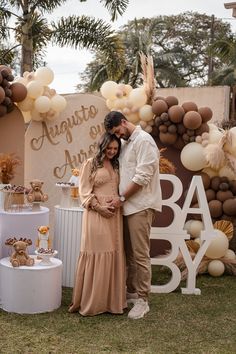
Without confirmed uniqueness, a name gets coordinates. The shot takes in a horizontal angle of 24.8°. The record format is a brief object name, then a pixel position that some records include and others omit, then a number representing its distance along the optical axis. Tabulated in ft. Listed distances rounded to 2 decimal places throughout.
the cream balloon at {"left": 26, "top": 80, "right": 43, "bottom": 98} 18.48
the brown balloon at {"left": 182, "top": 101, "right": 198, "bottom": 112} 18.78
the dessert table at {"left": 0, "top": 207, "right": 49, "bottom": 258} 14.55
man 12.97
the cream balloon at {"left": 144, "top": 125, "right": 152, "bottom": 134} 19.23
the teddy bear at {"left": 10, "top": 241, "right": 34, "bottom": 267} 13.41
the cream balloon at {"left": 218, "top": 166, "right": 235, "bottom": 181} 18.56
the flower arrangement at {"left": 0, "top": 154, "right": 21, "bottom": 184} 15.76
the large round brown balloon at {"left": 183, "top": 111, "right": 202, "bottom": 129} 18.37
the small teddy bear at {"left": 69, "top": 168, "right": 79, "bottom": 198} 15.99
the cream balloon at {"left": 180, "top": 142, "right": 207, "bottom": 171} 18.47
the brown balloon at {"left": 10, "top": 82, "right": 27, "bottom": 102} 18.11
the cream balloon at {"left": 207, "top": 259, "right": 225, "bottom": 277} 17.63
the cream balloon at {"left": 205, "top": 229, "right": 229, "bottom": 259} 17.43
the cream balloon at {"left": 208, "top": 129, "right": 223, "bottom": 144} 18.52
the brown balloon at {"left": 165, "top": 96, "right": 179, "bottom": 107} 18.93
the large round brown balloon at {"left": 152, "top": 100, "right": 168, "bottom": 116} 18.66
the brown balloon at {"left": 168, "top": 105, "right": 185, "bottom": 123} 18.48
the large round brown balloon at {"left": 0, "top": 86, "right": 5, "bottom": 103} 17.31
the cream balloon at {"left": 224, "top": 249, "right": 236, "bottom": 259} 18.15
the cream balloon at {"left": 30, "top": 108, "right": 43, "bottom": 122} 18.93
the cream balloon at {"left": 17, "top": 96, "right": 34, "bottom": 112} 18.60
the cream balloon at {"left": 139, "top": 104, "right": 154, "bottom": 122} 18.90
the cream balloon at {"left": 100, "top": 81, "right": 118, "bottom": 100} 19.48
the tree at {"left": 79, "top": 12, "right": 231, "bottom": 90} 85.56
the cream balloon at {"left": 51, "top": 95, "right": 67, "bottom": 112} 18.97
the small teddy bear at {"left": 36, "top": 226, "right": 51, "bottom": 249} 13.82
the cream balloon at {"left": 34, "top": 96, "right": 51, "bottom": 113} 18.58
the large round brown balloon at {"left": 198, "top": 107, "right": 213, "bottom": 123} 18.81
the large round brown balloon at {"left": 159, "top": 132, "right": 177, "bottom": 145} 18.89
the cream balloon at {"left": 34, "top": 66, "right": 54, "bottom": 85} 18.90
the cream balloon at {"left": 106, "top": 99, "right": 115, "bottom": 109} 19.62
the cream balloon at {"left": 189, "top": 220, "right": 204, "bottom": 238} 18.26
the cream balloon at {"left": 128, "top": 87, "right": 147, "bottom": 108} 18.98
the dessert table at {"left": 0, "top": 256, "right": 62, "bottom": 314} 13.21
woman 13.08
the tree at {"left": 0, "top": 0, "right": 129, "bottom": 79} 33.50
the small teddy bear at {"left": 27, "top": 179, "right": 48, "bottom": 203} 14.98
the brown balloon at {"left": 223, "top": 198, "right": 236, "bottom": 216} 18.21
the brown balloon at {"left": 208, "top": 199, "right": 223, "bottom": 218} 18.38
